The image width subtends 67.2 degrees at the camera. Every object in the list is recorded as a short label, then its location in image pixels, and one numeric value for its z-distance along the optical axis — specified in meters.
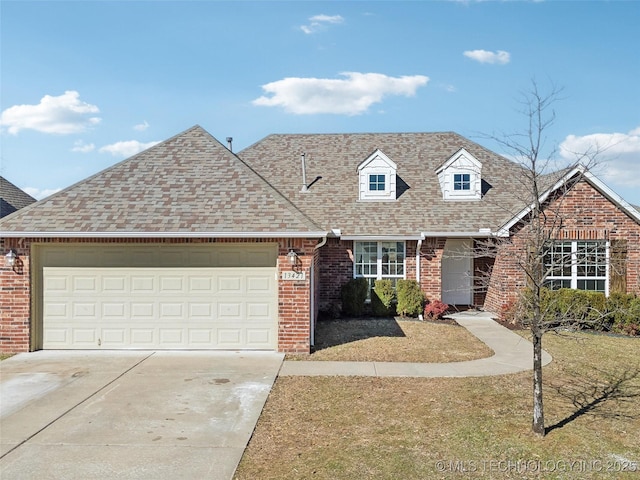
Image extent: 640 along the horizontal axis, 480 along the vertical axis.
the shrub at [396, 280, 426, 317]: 15.76
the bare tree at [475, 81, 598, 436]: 6.26
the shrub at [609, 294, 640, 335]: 13.45
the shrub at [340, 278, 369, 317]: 15.85
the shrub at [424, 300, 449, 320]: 15.43
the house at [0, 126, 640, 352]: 10.64
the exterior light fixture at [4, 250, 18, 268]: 10.63
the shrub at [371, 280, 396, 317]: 15.99
